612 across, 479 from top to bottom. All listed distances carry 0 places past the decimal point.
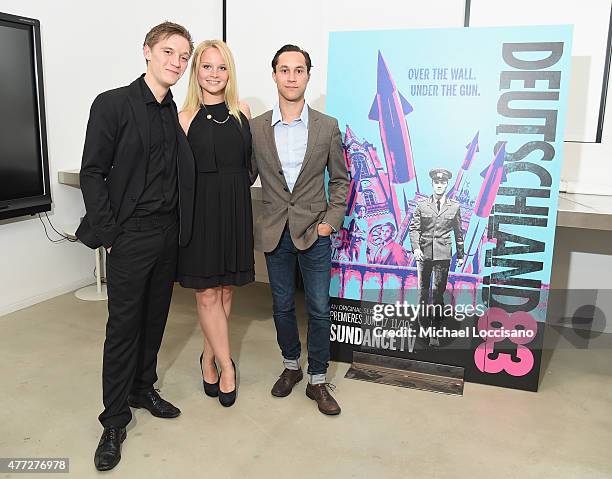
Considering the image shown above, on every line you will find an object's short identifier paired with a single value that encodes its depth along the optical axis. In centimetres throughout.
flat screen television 363
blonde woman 248
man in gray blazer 263
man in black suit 221
